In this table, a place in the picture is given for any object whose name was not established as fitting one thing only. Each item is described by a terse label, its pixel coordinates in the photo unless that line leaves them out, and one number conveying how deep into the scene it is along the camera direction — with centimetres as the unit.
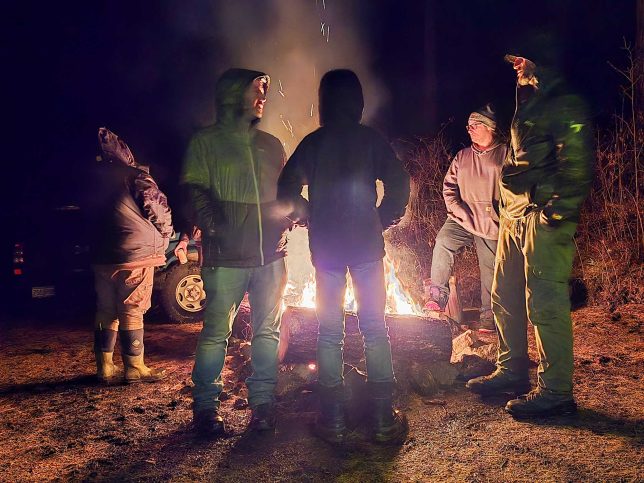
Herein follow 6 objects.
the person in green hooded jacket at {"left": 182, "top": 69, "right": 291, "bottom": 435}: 351
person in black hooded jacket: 336
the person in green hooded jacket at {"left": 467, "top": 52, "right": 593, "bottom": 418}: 336
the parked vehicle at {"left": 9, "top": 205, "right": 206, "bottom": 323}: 699
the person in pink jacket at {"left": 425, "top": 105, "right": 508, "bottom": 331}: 565
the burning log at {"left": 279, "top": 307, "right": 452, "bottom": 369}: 473
